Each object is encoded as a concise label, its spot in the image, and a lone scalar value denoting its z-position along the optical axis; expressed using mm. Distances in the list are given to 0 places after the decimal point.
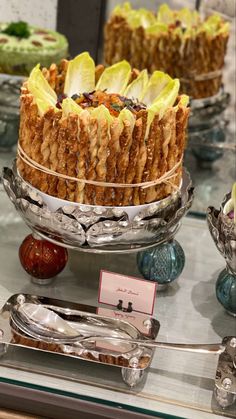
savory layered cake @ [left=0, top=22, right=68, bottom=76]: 1574
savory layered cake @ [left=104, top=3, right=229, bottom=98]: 1612
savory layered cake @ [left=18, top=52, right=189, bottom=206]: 1142
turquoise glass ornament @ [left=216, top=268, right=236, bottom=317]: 1232
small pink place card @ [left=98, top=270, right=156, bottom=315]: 1190
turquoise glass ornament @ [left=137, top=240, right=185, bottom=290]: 1270
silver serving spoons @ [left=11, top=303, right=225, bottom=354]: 1138
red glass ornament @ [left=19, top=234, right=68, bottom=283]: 1254
